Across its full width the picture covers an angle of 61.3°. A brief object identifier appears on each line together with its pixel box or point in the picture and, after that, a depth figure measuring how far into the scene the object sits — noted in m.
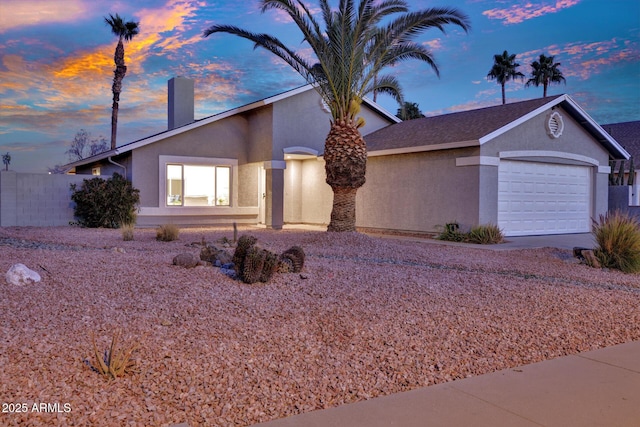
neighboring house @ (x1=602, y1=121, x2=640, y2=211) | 23.33
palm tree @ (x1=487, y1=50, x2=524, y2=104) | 42.97
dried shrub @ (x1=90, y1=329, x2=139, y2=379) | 4.25
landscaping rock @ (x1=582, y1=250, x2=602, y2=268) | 11.11
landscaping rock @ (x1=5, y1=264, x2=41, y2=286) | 6.82
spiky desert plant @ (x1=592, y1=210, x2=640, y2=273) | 10.83
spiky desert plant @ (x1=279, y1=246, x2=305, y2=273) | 8.44
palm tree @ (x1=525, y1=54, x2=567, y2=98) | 42.09
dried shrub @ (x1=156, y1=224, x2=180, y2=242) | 13.31
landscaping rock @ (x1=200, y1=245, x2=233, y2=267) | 8.98
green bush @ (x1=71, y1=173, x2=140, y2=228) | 17.62
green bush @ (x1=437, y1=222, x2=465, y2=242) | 16.33
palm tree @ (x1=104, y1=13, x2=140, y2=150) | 32.59
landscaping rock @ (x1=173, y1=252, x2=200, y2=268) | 8.44
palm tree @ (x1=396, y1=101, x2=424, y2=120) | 37.99
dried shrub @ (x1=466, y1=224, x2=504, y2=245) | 15.45
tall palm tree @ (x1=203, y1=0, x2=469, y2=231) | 13.74
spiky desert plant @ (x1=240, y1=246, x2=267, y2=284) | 7.63
